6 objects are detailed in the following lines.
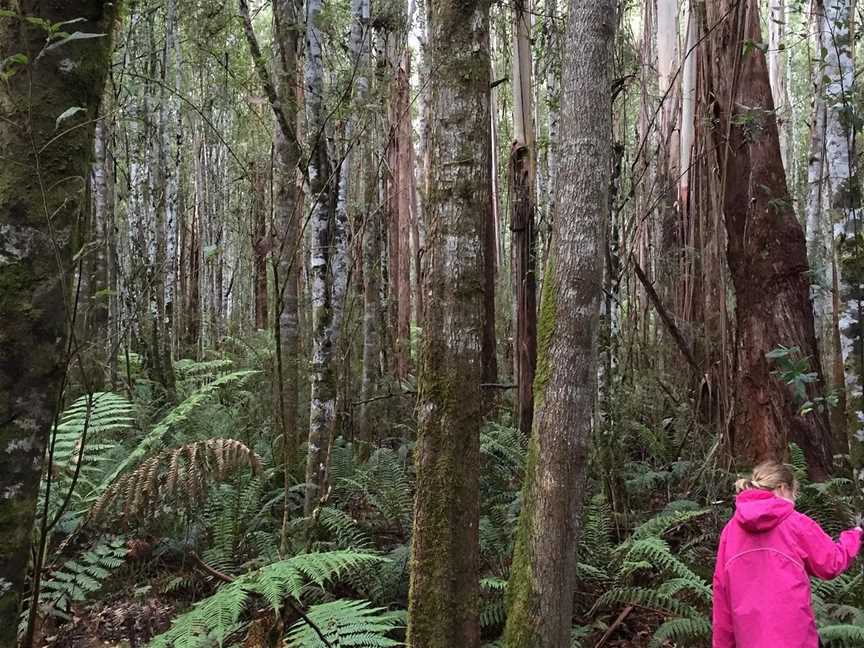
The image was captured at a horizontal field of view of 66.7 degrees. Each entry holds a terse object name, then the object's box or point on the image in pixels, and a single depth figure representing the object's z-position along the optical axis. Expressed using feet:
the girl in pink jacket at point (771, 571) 10.39
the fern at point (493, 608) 12.86
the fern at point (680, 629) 12.49
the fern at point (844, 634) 11.28
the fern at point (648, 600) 13.64
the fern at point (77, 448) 13.41
